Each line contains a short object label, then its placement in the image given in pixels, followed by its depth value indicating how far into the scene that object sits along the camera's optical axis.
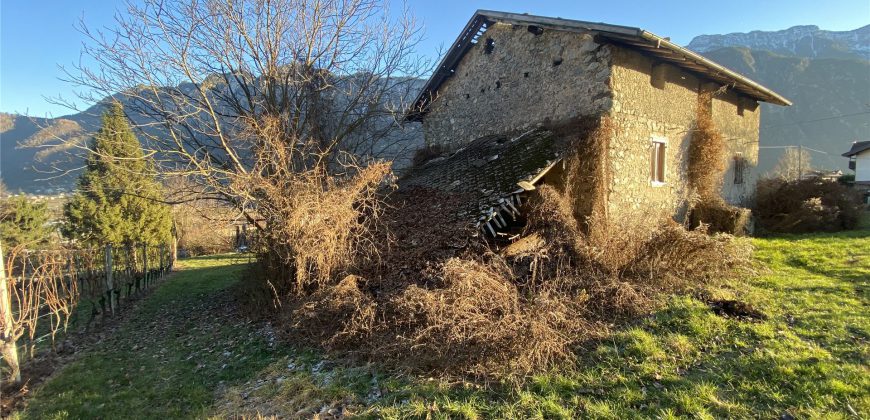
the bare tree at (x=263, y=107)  7.84
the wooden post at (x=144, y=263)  12.47
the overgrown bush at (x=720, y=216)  10.61
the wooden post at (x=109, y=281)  9.10
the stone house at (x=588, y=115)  8.25
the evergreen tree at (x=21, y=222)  18.88
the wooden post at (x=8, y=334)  5.03
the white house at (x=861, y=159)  27.67
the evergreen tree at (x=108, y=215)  19.03
